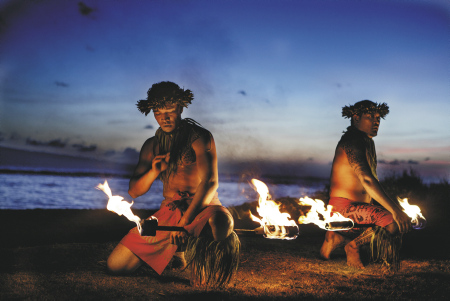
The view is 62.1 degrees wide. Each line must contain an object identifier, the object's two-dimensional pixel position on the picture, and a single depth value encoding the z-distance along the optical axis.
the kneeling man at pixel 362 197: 4.80
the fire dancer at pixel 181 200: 3.79
